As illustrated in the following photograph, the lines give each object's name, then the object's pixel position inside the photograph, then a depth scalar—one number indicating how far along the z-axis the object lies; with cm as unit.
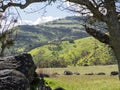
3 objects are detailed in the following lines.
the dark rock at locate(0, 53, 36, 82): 1692
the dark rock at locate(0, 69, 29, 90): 1397
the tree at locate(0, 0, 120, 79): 2672
